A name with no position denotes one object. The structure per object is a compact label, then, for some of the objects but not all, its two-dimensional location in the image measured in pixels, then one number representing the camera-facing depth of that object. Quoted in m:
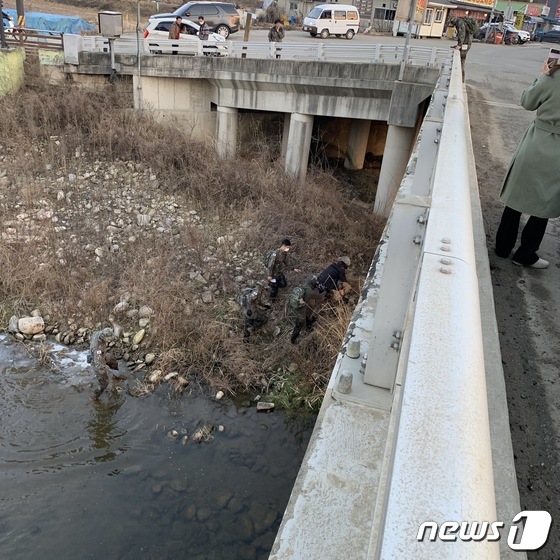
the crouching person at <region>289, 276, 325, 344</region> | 7.16
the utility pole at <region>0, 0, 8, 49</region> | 13.59
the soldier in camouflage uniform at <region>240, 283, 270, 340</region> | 7.58
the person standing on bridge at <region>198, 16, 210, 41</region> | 16.16
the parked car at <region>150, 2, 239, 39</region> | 18.58
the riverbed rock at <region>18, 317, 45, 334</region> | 7.86
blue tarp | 21.88
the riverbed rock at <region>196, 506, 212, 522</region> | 5.15
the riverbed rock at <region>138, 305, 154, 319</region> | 8.11
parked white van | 23.88
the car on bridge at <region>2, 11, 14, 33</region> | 18.98
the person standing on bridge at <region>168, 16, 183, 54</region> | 14.99
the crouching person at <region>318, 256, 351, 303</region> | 7.30
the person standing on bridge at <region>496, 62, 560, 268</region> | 3.56
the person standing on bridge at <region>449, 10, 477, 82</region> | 15.86
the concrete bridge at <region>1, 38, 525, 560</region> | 0.83
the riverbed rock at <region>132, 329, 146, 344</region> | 7.75
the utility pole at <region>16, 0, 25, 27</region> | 16.16
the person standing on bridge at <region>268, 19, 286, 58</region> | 16.69
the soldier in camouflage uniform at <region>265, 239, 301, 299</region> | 7.95
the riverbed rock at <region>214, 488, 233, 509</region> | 5.30
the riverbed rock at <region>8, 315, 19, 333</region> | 7.91
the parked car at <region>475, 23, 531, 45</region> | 35.75
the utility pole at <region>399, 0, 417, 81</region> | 12.23
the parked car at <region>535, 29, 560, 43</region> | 42.83
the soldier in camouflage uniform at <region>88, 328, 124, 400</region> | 6.51
